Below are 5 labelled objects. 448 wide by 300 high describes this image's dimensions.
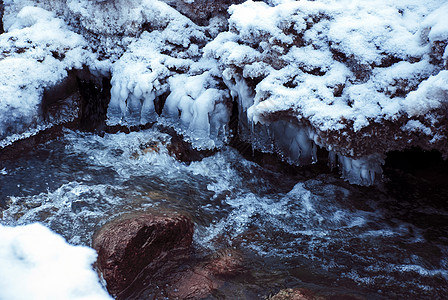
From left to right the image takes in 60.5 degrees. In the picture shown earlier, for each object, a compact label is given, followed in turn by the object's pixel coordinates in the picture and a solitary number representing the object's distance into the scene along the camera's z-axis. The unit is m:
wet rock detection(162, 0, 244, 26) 4.79
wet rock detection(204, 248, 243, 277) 2.76
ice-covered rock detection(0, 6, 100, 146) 4.04
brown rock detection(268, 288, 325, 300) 2.40
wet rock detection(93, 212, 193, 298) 2.54
